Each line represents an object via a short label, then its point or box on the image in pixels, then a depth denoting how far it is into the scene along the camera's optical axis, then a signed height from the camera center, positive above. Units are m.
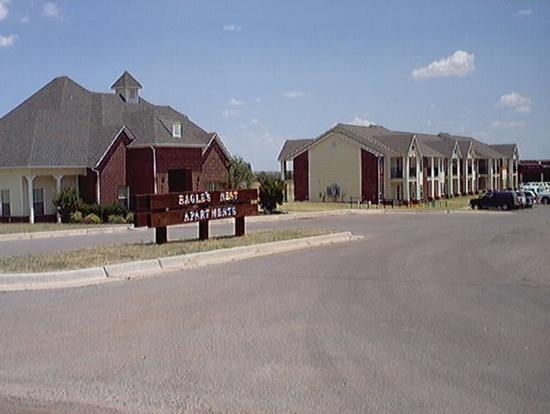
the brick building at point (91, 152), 39.97 +2.26
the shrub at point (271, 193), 45.06 -0.35
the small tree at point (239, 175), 45.75 +0.84
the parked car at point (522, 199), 61.22 -1.55
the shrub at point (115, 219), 36.91 -1.40
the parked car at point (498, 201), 59.19 -1.61
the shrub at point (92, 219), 37.50 -1.38
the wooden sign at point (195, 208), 18.12 -0.51
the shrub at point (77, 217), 38.12 -1.27
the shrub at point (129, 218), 36.57 -1.36
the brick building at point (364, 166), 70.50 +1.87
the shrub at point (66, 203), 39.03 -0.54
